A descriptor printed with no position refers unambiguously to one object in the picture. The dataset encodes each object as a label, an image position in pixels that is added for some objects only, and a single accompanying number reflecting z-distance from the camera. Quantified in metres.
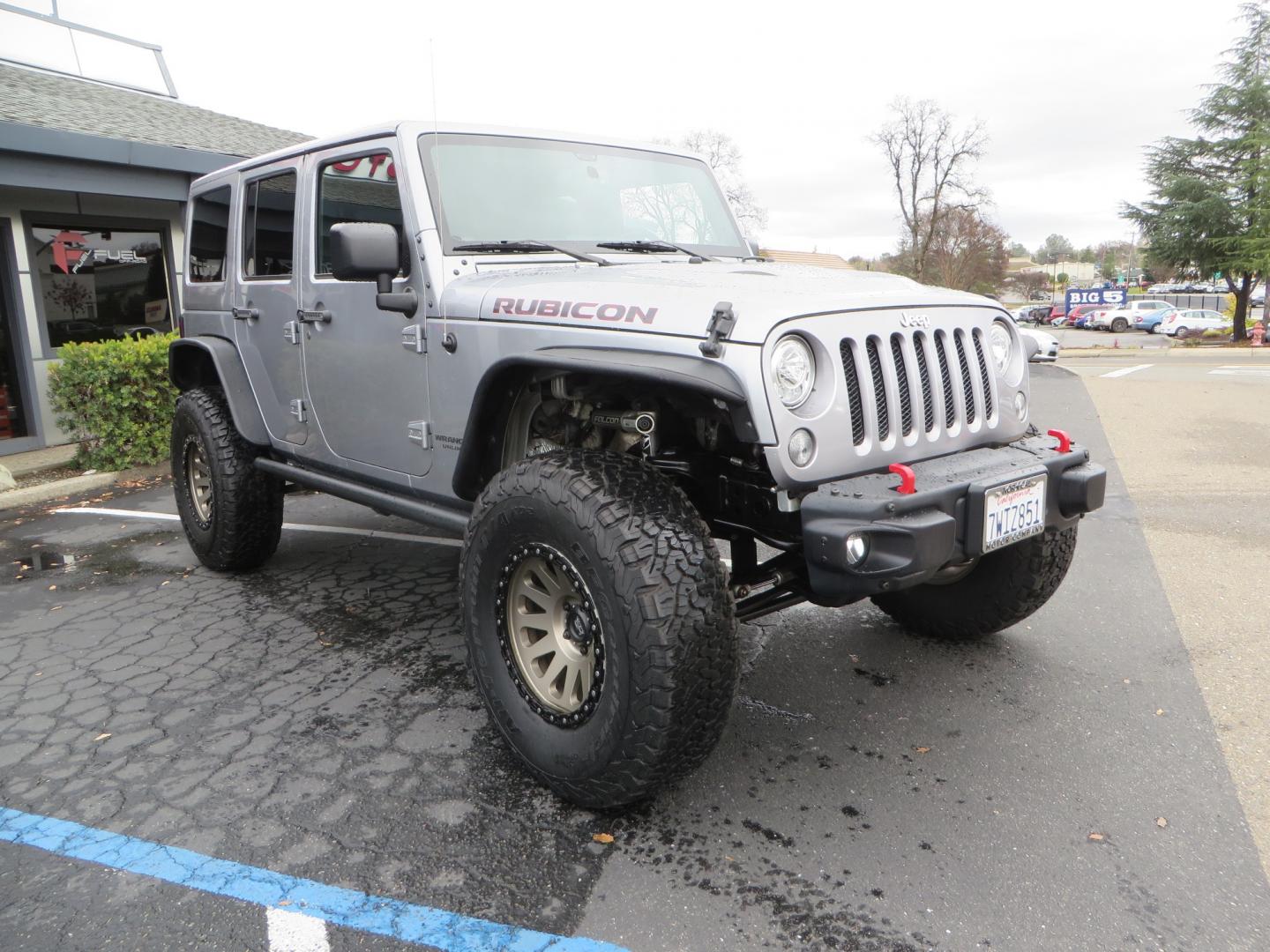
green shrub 7.90
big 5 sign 52.16
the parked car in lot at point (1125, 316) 45.31
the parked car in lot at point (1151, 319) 43.62
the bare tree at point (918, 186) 41.66
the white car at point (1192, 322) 39.28
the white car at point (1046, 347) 18.27
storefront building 8.57
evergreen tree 28.34
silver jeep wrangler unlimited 2.36
